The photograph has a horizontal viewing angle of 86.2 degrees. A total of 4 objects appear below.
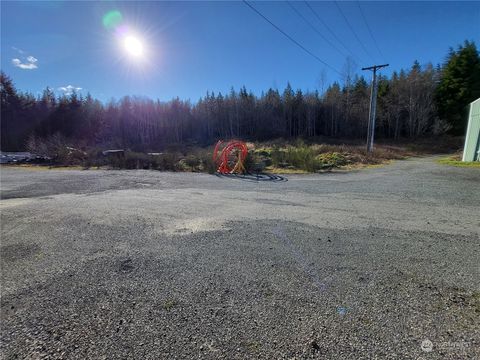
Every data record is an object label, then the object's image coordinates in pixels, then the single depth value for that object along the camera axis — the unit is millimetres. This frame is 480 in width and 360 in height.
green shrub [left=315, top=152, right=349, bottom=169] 12219
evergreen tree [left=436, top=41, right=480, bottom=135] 33812
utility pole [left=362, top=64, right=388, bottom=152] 17078
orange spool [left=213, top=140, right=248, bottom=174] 11836
